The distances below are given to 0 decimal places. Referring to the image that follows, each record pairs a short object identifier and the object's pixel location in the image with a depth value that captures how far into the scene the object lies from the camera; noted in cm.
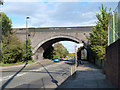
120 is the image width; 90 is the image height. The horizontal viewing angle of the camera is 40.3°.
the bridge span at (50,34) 4816
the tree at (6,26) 3475
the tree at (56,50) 8162
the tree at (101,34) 2388
